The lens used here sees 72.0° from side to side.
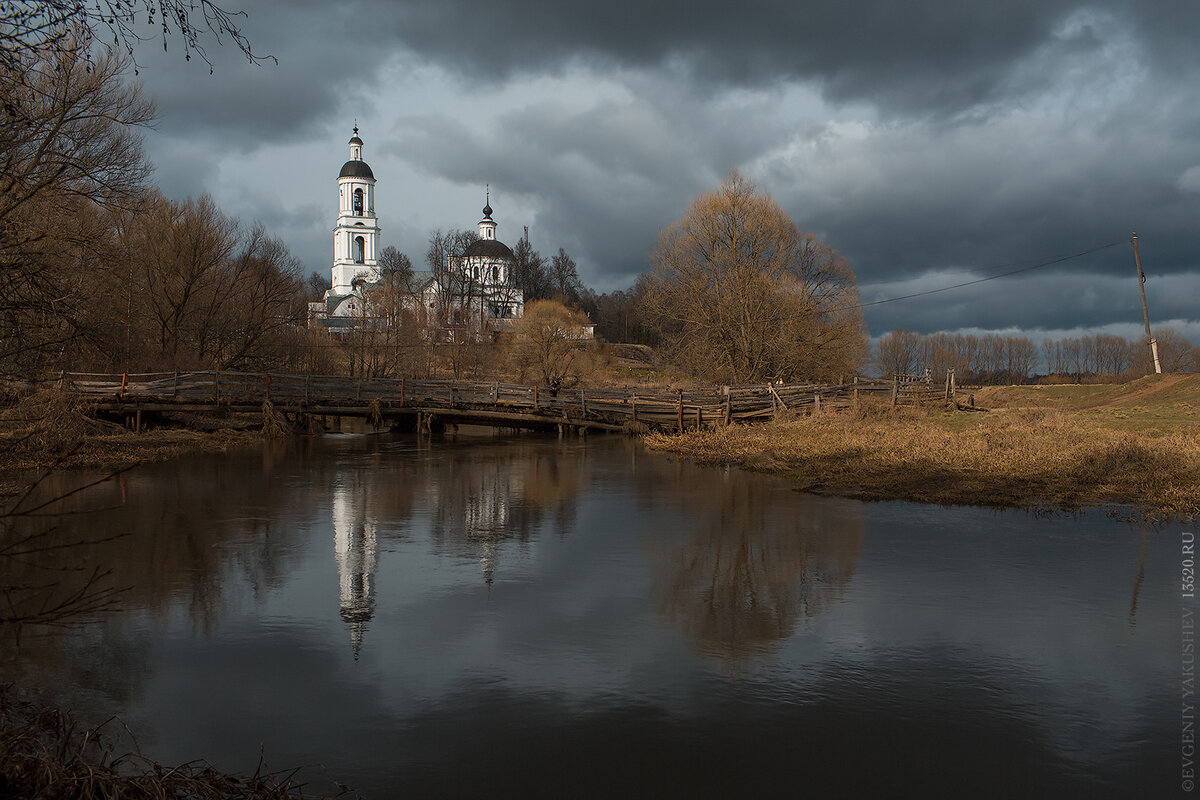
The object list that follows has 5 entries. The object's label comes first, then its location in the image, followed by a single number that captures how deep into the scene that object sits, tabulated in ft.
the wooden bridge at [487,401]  102.06
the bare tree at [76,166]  54.49
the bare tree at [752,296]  127.03
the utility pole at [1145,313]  130.62
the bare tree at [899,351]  278.67
